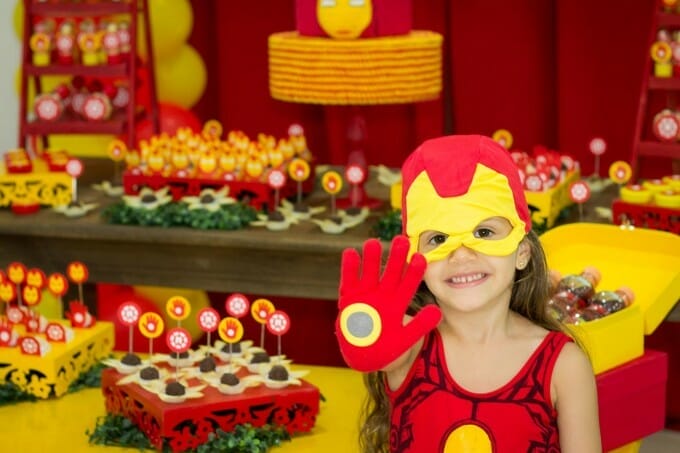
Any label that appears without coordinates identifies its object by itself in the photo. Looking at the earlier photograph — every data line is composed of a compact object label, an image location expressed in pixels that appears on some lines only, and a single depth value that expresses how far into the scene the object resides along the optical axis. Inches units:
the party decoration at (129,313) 93.6
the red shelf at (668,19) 128.6
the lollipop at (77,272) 106.0
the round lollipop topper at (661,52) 129.0
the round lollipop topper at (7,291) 105.8
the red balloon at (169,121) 156.8
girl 70.4
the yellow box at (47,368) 99.4
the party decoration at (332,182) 128.6
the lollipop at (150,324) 92.3
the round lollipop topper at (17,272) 106.1
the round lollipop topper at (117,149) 142.1
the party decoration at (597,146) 137.8
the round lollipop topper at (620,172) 125.0
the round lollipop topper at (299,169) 133.3
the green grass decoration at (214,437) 86.9
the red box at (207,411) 87.2
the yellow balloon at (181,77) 160.9
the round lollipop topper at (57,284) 105.0
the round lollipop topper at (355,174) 132.3
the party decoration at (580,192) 123.5
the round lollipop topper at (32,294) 105.3
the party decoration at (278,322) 92.9
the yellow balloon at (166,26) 156.3
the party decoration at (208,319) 93.0
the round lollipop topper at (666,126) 128.0
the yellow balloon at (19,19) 158.7
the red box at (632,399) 84.8
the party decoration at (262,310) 94.3
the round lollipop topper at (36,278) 105.6
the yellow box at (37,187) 137.6
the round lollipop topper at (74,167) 132.6
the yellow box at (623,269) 86.1
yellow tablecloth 90.3
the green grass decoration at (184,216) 129.9
